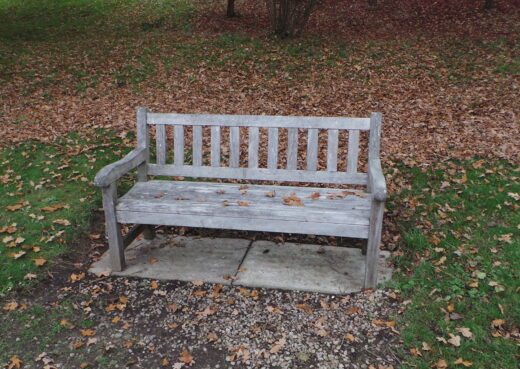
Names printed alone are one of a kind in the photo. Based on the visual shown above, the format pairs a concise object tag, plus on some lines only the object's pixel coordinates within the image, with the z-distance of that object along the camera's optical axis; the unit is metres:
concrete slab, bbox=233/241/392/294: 3.65
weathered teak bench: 3.43
